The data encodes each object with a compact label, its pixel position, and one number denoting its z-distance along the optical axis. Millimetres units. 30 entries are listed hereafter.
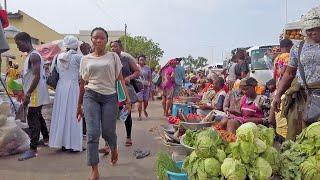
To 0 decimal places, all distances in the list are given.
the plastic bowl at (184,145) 2790
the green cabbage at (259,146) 2016
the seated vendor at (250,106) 3961
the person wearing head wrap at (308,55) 2655
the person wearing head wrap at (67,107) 4372
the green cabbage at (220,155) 2068
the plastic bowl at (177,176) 2333
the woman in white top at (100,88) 3301
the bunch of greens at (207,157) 2019
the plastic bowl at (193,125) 3850
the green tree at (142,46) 33275
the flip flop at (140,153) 4225
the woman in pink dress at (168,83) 7529
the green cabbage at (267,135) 2144
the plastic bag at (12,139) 4285
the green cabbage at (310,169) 1987
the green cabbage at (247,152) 1971
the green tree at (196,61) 46441
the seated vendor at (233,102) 4249
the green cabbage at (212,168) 2016
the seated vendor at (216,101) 5000
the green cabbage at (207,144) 2082
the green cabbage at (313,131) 2101
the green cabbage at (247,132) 1995
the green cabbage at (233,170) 1920
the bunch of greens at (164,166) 2439
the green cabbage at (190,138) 2857
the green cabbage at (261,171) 1923
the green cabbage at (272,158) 2023
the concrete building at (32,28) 20152
